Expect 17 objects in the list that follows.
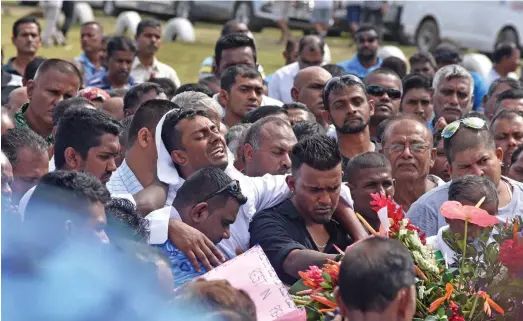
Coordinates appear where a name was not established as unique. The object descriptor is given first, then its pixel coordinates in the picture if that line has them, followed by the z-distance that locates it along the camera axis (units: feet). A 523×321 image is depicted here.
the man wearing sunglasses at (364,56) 72.36
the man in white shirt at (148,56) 69.44
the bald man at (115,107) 49.77
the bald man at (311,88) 54.81
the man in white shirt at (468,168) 37.26
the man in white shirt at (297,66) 65.35
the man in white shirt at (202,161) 35.75
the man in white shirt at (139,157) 36.97
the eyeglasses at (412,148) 42.58
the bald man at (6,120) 39.20
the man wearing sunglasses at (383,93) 52.71
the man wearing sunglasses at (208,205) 32.34
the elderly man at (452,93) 57.21
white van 116.88
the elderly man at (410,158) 42.25
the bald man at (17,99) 51.64
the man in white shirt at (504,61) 78.40
